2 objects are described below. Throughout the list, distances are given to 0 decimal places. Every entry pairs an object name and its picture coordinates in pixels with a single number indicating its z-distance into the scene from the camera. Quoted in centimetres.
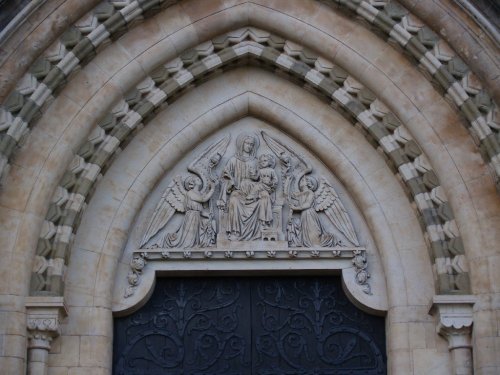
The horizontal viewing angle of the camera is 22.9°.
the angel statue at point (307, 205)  1288
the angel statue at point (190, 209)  1288
